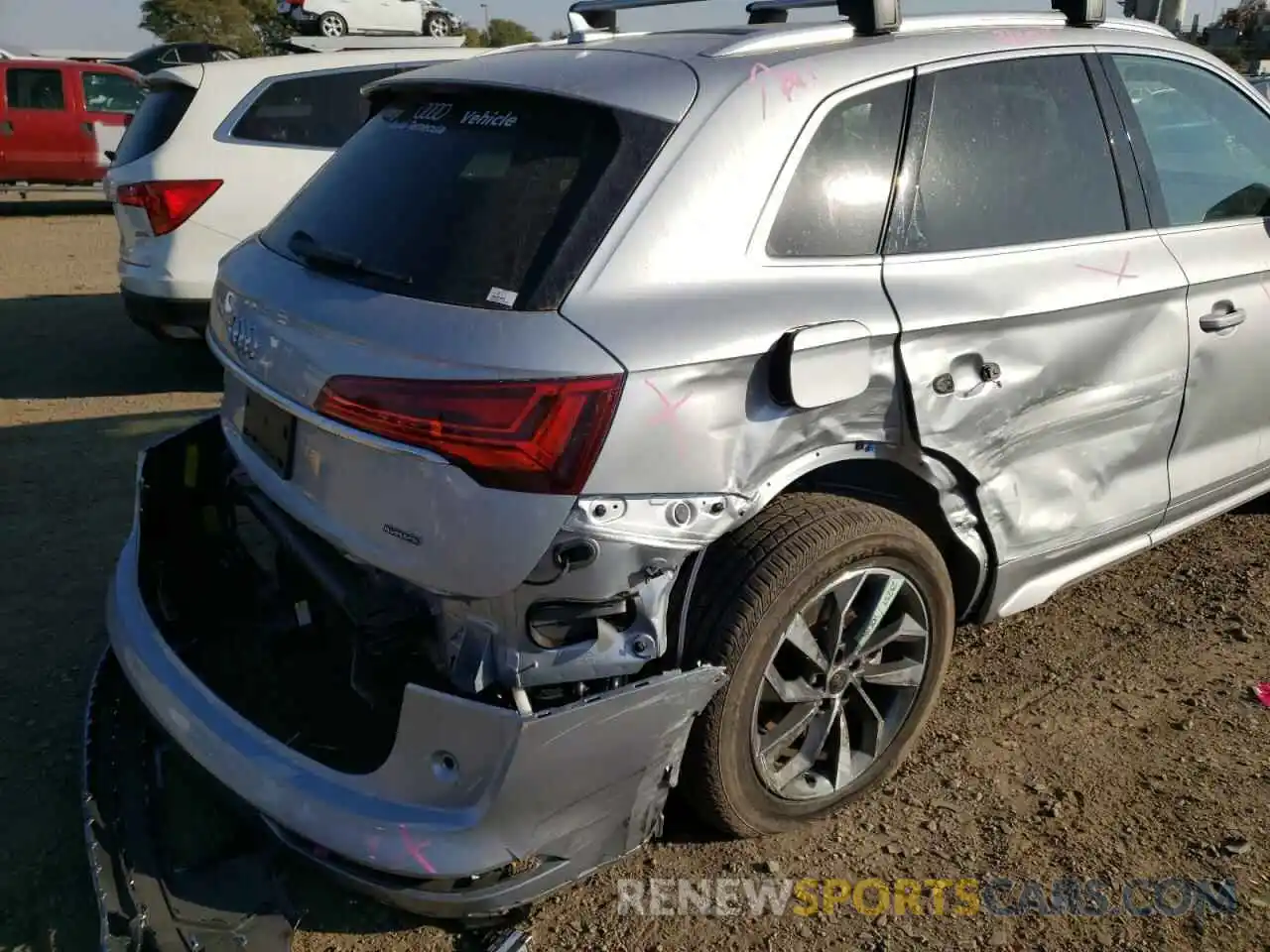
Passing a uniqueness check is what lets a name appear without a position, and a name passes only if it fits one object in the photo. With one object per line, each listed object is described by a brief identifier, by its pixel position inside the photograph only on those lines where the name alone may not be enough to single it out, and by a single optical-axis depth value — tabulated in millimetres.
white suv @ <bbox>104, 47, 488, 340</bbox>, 6164
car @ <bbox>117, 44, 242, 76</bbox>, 15394
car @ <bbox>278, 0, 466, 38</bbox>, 17344
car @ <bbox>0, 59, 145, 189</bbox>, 14531
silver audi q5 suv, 2152
